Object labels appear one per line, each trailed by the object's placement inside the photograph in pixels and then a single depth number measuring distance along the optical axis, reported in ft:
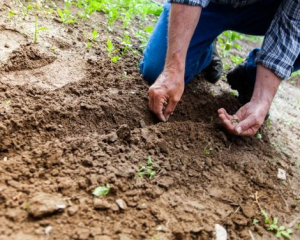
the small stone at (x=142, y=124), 5.84
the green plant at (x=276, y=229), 4.61
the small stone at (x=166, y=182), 4.64
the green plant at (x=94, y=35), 8.02
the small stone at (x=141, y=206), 4.23
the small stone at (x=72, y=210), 3.90
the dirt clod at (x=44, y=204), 3.76
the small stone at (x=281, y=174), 5.70
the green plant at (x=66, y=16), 8.41
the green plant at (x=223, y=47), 10.93
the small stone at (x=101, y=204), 4.05
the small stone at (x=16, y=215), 3.73
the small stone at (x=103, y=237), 3.72
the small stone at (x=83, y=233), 3.68
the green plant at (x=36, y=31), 7.21
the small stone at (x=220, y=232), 4.25
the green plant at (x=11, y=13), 7.77
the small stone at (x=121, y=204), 4.15
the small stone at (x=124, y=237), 3.81
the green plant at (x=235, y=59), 10.70
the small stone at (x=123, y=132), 5.14
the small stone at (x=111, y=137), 5.07
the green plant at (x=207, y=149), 5.55
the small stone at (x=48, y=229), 3.67
